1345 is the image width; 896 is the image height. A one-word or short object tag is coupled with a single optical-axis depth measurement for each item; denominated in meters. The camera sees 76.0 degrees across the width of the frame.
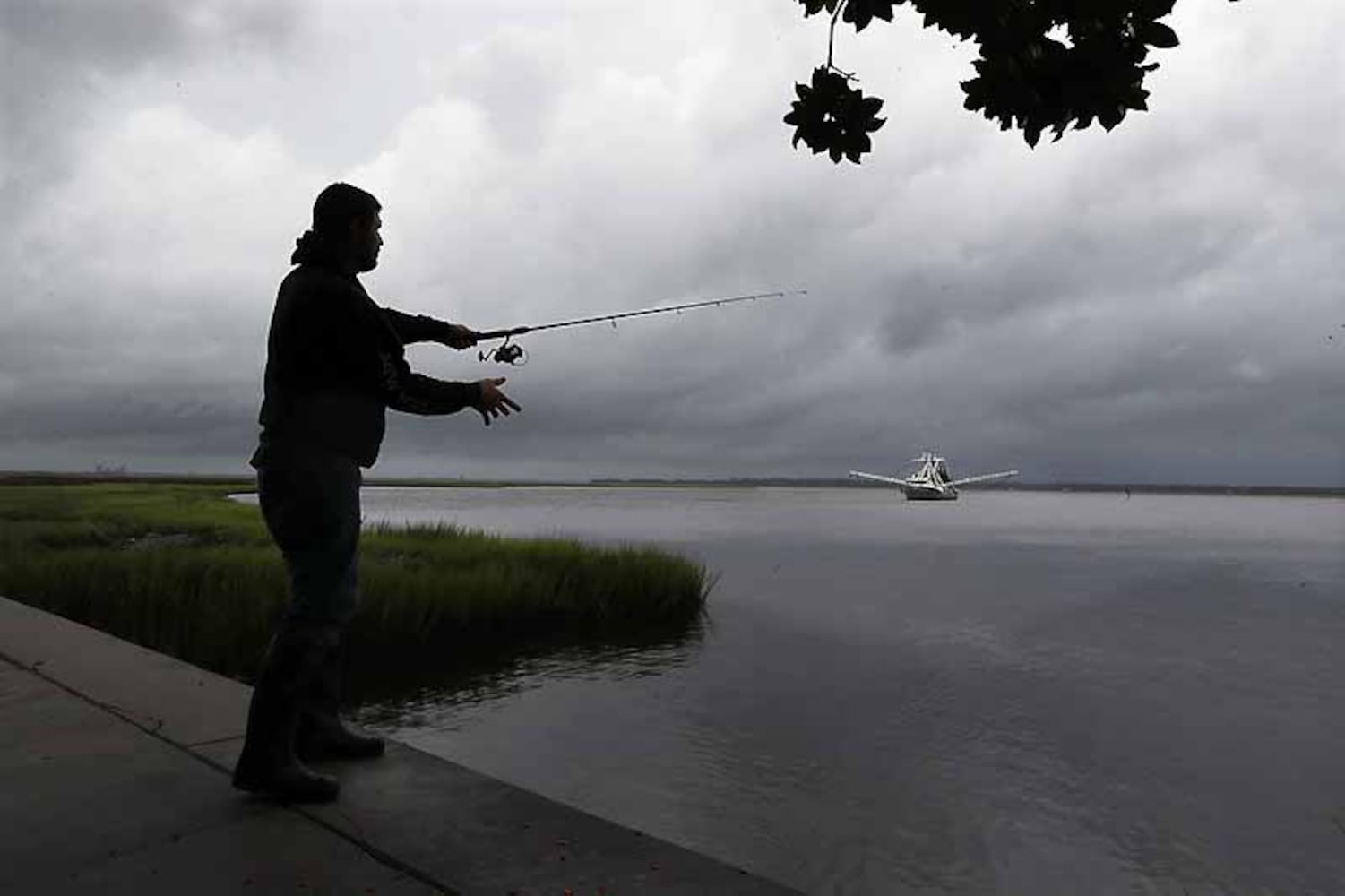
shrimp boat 187.12
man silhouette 3.18
